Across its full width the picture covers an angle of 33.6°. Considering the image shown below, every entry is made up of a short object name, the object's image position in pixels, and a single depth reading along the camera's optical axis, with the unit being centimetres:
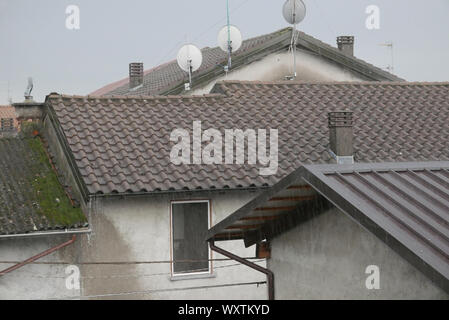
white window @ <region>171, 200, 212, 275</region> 1438
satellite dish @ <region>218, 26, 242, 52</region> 2164
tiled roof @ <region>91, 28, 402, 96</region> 2225
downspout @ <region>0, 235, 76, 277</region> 1279
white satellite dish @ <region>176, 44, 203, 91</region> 2136
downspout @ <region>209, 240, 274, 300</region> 884
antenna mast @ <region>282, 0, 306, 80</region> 2159
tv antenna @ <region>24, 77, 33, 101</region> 1861
